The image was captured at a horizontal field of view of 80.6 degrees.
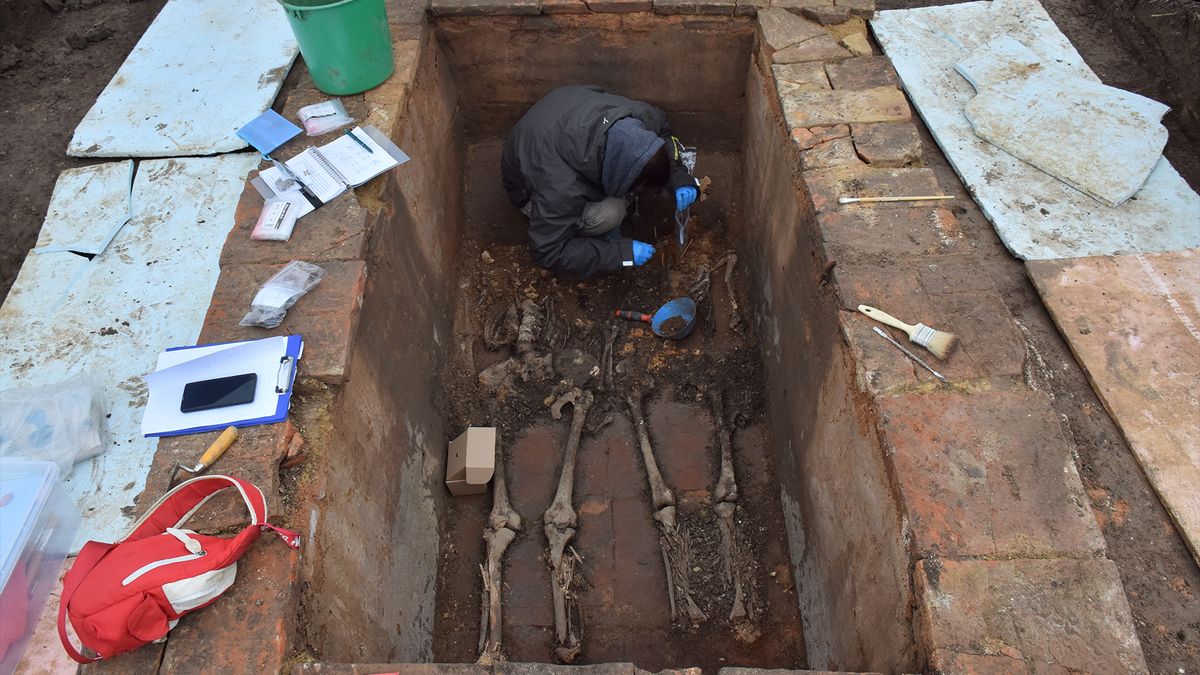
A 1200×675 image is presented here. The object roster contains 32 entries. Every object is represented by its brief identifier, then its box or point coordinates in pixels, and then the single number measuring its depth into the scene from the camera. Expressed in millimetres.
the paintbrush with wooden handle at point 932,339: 2619
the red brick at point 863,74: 3846
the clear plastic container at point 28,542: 2373
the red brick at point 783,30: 4113
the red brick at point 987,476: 2230
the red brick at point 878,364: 2578
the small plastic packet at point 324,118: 3686
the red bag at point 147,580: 1972
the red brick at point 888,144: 3398
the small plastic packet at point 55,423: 2912
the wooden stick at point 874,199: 3184
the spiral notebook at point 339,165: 3326
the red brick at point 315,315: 2742
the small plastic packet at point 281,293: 2805
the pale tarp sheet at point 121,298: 2979
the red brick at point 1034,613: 2039
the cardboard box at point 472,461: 3688
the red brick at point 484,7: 4371
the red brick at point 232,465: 2340
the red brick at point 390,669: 2189
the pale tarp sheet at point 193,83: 4223
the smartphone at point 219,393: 2617
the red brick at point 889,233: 2986
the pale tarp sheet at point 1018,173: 3186
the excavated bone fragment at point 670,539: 3323
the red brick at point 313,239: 3080
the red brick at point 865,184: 3221
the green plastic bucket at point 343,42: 3521
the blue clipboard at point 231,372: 2580
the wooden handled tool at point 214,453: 2441
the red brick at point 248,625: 2137
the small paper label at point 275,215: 3152
